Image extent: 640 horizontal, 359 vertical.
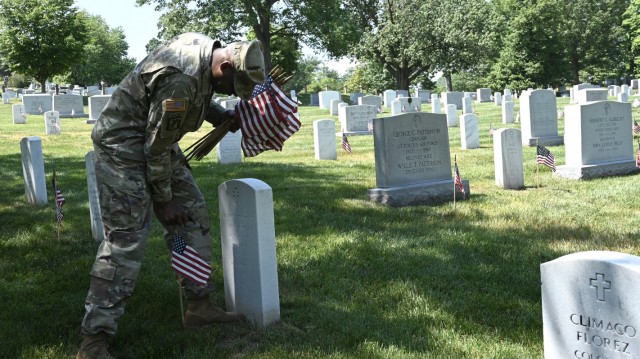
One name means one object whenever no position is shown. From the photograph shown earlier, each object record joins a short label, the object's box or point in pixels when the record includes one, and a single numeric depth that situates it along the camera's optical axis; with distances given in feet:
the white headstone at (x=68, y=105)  97.55
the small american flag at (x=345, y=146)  51.72
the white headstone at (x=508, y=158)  33.83
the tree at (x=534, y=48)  172.04
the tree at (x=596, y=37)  189.29
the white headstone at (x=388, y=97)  129.80
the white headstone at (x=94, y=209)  23.32
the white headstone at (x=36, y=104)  101.14
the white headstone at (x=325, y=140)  47.39
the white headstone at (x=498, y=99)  118.42
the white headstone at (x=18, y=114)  82.07
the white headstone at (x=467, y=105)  97.96
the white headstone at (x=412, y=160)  30.96
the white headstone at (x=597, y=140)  36.99
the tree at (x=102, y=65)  226.60
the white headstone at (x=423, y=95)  153.07
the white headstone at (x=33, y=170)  29.45
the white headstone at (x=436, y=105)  91.71
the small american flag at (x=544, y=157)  34.30
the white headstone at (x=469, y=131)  52.16
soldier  12.25
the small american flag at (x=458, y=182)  28.81
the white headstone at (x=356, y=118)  71.15
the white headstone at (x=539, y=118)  54.13
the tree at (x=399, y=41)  143.54
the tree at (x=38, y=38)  125.08
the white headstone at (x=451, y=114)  76.18
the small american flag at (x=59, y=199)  22.75
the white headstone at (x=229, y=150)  44.11
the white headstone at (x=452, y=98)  118.21
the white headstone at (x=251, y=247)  14.46
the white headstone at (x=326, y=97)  125.08
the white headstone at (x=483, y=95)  144.27
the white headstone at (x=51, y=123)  68.64
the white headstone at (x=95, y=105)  82.64
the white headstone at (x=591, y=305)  9.18
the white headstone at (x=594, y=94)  64.69
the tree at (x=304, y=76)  284.47
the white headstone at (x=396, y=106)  89.86
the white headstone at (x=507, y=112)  77.51
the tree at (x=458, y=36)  140.05
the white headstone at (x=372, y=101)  102.42
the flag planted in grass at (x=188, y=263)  14.08
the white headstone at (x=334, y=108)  101.86
